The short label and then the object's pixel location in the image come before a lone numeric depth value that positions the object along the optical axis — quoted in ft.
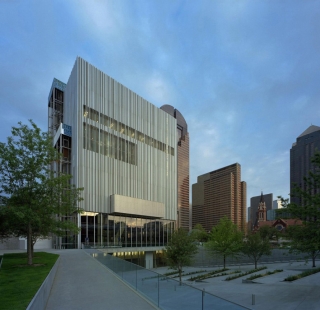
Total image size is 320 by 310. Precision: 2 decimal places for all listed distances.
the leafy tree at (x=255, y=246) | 137.49
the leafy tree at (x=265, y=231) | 287.48
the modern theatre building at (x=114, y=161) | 142.82
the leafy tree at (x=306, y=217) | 53.06
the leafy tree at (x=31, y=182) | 63.82
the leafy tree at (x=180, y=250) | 111.75
